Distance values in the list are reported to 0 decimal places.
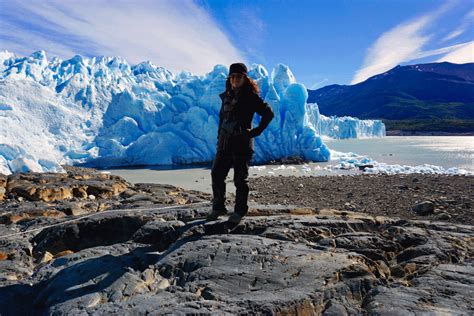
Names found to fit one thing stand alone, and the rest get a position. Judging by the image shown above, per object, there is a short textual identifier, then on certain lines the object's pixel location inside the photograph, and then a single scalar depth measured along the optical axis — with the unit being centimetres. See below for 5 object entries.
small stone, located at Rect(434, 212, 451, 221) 753
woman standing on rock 321
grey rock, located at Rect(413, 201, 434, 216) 881
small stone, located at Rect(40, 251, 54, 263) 333
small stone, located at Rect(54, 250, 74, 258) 331
